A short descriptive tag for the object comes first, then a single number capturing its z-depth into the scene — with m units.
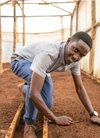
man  1.98
